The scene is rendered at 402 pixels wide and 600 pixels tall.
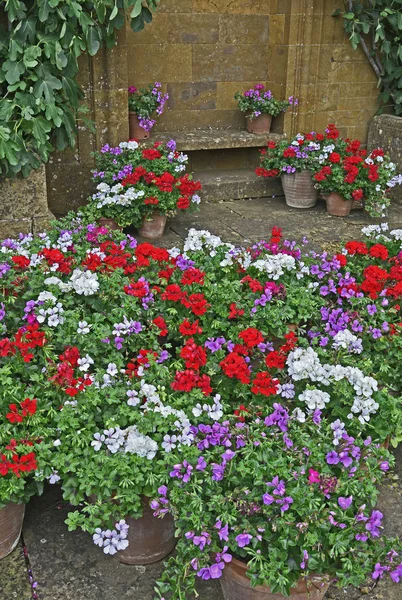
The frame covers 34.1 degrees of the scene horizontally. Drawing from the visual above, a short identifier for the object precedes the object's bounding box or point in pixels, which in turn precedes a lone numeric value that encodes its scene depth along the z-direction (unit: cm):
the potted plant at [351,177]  518
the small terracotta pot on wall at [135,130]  537
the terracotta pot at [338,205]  543
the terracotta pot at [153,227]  468
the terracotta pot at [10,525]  222
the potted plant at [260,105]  585
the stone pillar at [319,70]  571
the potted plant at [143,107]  534
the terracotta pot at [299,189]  558
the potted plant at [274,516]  183
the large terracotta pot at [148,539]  219
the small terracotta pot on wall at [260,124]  595
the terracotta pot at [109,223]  459
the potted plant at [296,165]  545
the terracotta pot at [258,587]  186
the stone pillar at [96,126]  485
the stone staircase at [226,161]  574
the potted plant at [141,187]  452
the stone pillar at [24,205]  442
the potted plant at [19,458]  210
